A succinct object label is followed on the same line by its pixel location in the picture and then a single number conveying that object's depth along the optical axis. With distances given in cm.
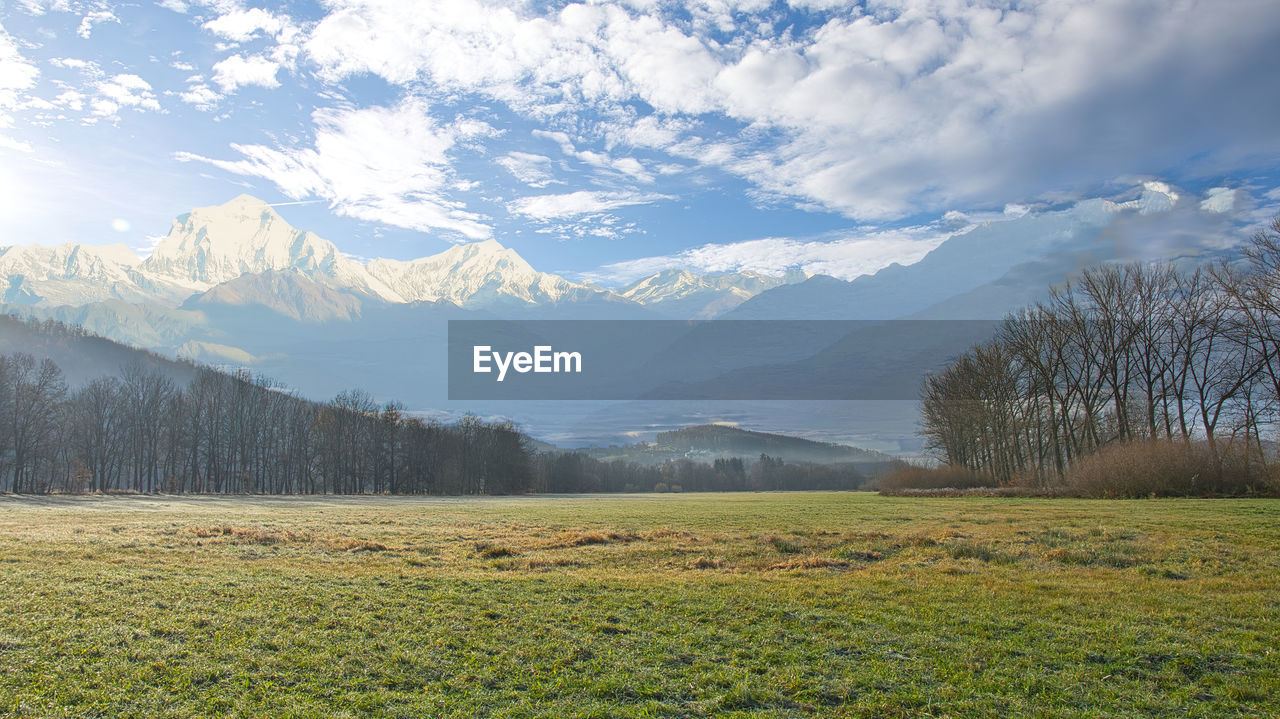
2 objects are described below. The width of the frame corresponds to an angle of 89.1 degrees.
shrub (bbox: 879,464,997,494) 7444
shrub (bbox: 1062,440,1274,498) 4134
